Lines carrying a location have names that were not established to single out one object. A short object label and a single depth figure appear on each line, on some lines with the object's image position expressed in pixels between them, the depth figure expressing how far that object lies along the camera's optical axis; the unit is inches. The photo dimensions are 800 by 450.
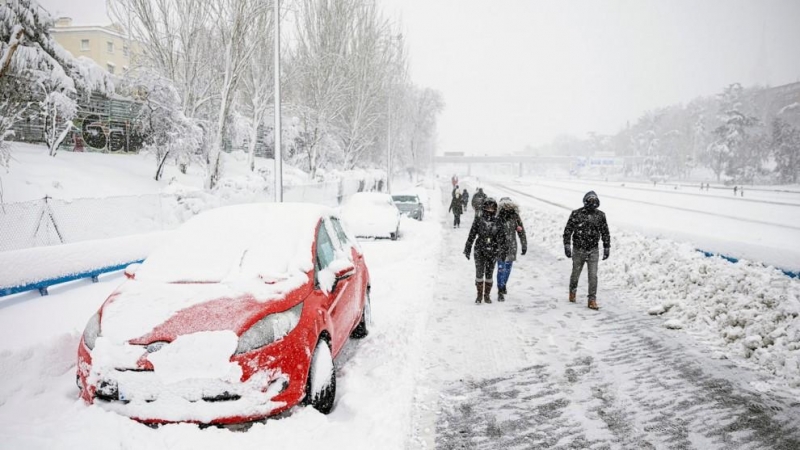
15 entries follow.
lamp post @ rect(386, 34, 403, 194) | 1374.3
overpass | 4131.9
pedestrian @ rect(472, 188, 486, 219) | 656.9
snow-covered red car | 112.6
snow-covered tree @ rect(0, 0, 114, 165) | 430.0
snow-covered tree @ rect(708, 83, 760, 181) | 2411.4
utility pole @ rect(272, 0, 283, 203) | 496.6
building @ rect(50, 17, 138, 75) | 1998.0
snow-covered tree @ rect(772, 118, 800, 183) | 2164.1
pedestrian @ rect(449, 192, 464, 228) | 701.9
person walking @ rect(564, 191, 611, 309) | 268.1
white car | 538.3
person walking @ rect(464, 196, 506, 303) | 281.1
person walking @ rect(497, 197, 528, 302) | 289.9
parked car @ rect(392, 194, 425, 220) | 771.4
